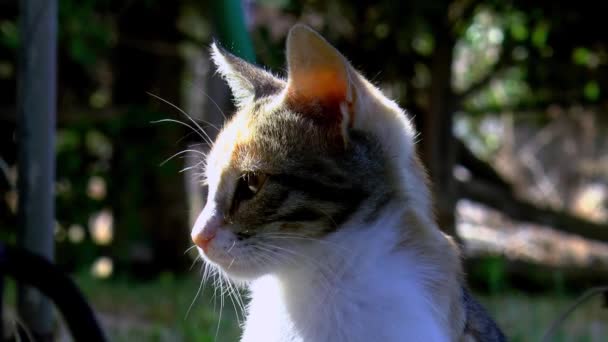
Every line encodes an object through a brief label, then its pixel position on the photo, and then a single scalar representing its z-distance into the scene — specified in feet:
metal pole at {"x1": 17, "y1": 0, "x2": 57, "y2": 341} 6.27
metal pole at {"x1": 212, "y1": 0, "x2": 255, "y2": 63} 7.11
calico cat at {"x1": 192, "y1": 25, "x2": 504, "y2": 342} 4.91
